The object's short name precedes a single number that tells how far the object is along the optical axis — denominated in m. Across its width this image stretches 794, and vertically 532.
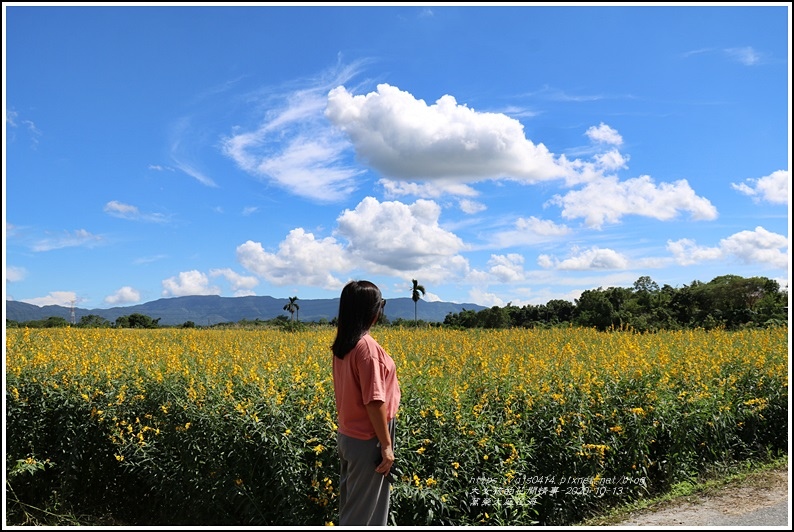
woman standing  3.46
